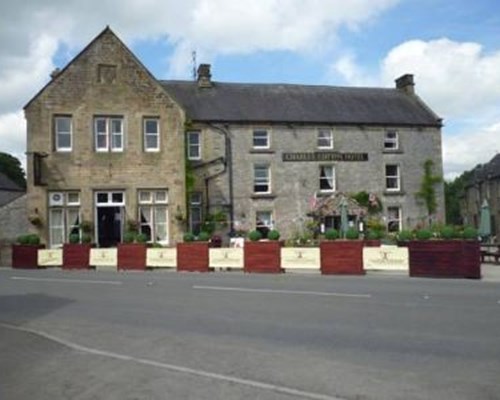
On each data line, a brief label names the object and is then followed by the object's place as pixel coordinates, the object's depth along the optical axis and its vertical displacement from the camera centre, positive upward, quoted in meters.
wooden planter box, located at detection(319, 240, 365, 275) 21.91 -0.87
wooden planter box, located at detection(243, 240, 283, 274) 23.19 -0.86
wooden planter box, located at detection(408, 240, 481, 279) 19.97 -0.91
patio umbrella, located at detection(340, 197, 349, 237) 29.94 +0.59
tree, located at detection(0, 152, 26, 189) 79.06 +8.90
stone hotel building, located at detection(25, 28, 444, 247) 32.19 +4.76
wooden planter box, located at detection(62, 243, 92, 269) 26.70 -0.78
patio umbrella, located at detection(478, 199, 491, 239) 26.36 +0.27
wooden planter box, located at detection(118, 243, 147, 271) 25.88 -0.81
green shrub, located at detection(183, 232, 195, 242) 25.57 -0.12
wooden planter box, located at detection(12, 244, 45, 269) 27.59 -0.72
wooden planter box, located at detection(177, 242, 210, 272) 24.55 -0.85
